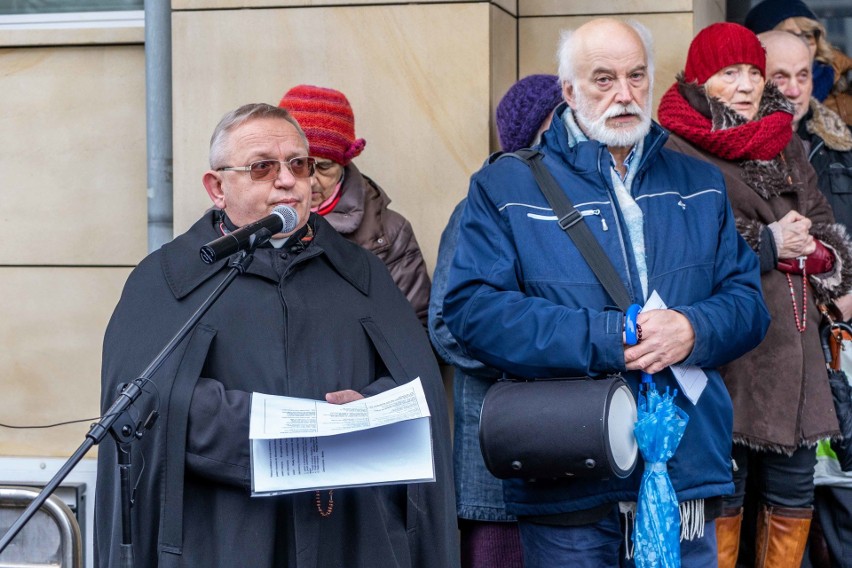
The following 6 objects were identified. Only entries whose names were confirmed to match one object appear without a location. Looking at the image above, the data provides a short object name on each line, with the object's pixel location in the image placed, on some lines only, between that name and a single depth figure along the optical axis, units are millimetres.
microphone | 5371
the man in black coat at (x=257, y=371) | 6054
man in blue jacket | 6909
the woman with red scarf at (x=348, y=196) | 8851
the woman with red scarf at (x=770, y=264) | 8363
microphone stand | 5175
